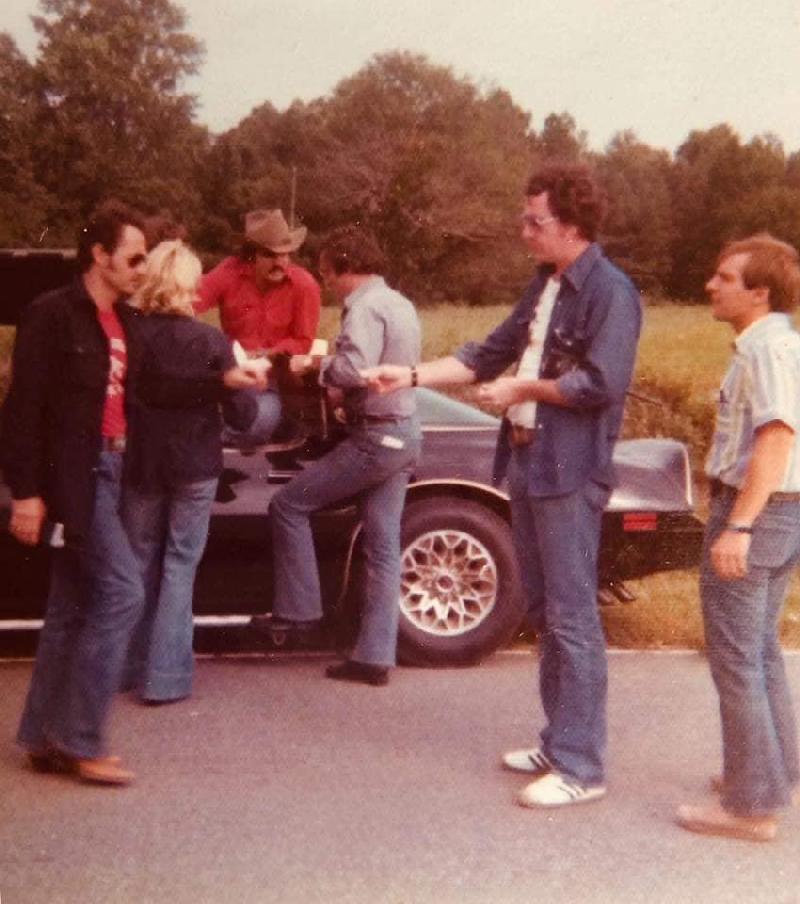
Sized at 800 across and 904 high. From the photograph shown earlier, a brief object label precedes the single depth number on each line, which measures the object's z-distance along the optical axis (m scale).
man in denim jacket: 4.17
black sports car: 5.81
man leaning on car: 5.59
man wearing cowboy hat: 6.20
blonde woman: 5.02
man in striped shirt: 3.82
